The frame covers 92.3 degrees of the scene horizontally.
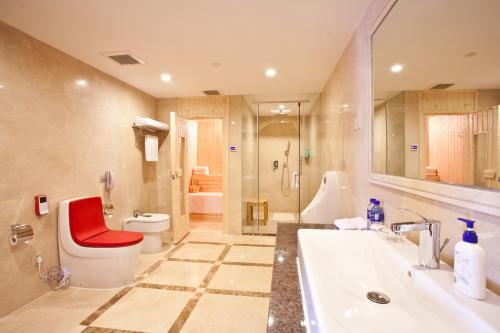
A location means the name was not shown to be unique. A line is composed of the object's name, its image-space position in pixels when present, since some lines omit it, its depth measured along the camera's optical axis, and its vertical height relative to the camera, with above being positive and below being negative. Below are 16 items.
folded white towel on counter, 1.38 -0.37
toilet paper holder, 1.88 -0.55
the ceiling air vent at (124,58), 2.34 +1.07
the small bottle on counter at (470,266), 0.62 -0.28
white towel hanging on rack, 3.53 +0.24
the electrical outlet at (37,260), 2.09 -0.83
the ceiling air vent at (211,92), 3.63 +1.09
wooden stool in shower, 4.25 -0.76
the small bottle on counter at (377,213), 1.31 -0.29
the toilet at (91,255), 2.28 -0.87
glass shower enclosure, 4.21 +0.02
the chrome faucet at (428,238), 0.80 -0.26
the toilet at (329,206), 2.08 -0.39
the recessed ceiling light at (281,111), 4.73 +1.02
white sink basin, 0.59 -0.42
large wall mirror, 0.70 +0.26
